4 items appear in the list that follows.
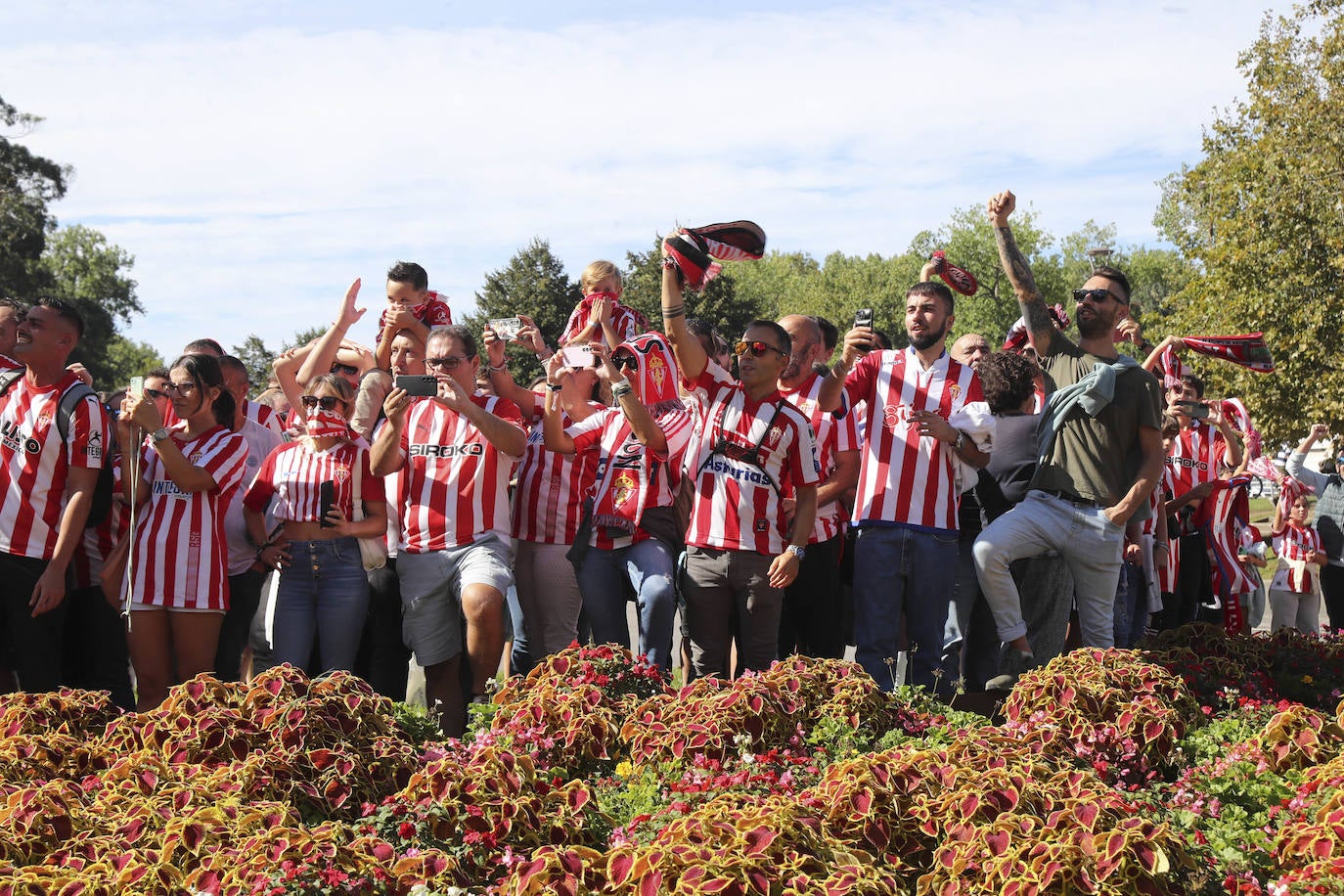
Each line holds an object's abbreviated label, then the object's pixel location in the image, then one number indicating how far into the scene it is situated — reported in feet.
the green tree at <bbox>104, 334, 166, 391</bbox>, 249.14
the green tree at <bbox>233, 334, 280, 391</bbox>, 162.50
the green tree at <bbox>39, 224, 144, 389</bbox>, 207.92
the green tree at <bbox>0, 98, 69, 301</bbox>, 124.36
